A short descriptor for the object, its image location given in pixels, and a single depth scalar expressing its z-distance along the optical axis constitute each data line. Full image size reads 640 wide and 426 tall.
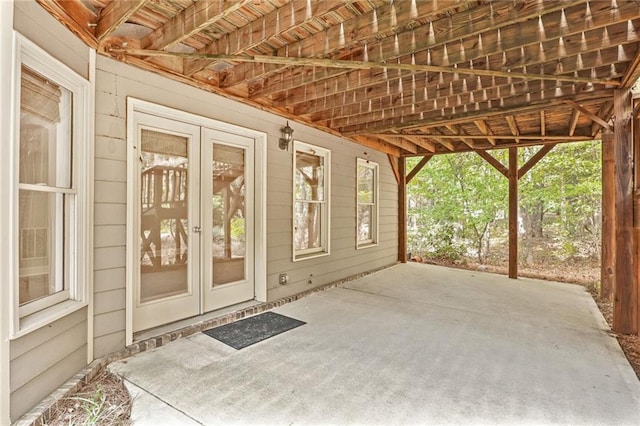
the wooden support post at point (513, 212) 5.94
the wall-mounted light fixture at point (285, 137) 4.15
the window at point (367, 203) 6.12
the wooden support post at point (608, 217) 4.45
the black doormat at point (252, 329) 2.90
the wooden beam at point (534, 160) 5.62
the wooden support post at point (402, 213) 7.41
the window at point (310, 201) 4.59
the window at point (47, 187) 1.78
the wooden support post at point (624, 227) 3.14
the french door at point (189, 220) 2.87
